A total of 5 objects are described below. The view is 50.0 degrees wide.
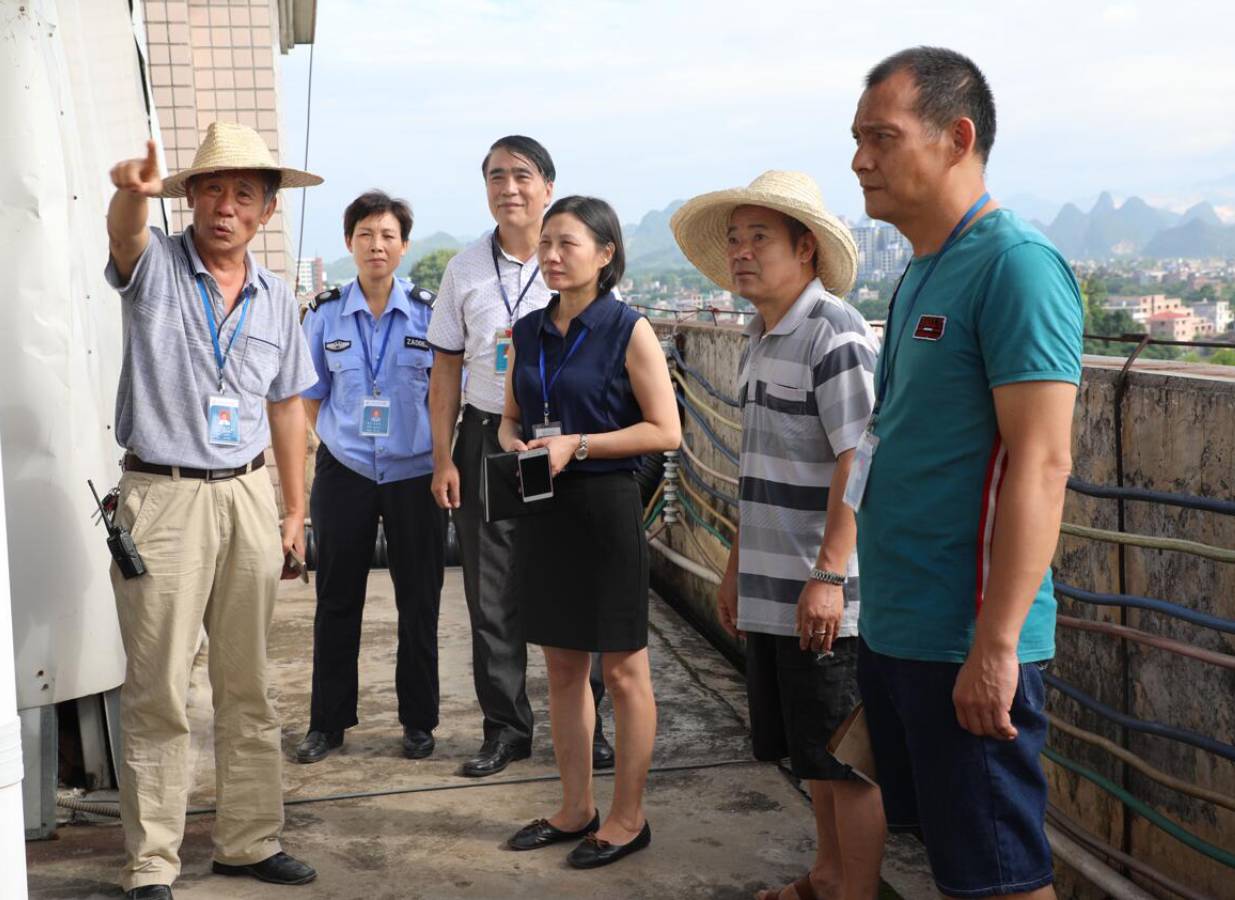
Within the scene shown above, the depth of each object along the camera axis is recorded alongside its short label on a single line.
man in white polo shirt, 4.20
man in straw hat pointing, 3.24
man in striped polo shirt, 2.79
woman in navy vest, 3.37
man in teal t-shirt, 1.89
